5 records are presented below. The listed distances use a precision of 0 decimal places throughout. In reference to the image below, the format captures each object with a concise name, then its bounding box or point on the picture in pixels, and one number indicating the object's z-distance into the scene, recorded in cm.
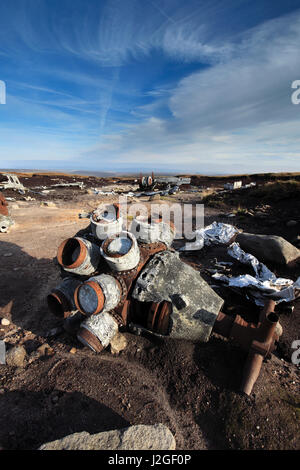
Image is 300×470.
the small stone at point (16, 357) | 333
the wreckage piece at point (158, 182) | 2330
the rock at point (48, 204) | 1555
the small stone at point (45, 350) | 354
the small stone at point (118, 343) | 347
